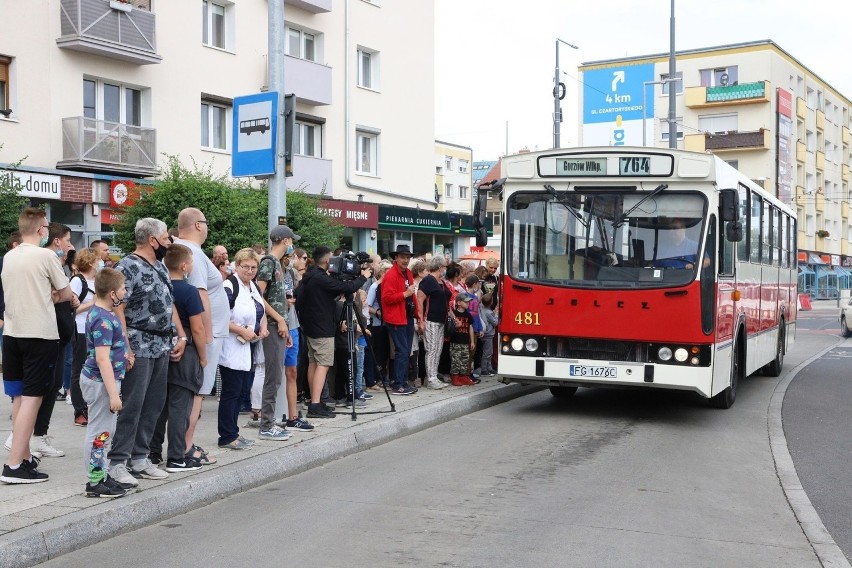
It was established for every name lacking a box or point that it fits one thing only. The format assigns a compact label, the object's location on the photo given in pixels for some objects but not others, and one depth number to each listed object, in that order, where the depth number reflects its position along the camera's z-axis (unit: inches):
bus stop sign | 433.7
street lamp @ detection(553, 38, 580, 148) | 1328.7
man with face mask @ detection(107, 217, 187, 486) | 257.6
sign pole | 442.0
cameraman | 382.6
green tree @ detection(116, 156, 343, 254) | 740.6
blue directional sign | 2310.5
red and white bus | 428.8
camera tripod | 395.9
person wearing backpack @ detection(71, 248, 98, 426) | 369.4
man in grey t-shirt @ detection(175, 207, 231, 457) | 286.5
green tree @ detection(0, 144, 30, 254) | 655.1
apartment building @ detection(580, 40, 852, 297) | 2349.9
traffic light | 438.1
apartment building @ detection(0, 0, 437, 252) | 847.1
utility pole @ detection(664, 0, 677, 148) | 1193.4
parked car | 1224.8
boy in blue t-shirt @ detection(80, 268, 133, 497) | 245.4
